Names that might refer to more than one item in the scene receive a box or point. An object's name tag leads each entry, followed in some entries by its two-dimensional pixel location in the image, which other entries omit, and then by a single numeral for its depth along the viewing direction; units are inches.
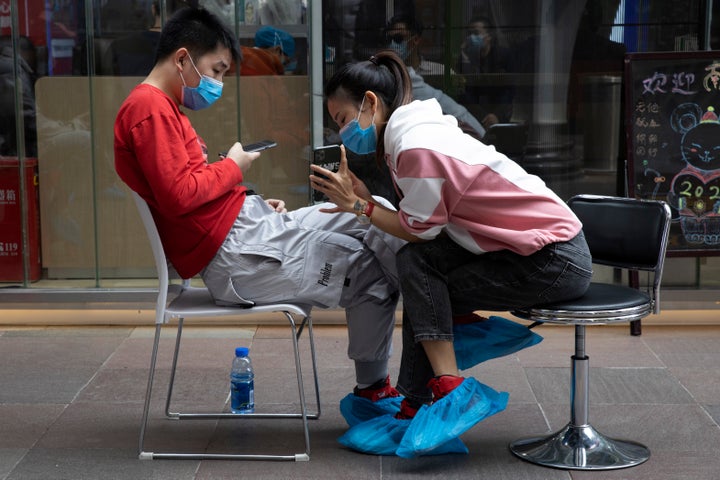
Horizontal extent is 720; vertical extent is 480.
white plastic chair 272.2
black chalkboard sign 419.5
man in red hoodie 265.3
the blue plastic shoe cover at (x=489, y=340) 281.7
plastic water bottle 320.5
